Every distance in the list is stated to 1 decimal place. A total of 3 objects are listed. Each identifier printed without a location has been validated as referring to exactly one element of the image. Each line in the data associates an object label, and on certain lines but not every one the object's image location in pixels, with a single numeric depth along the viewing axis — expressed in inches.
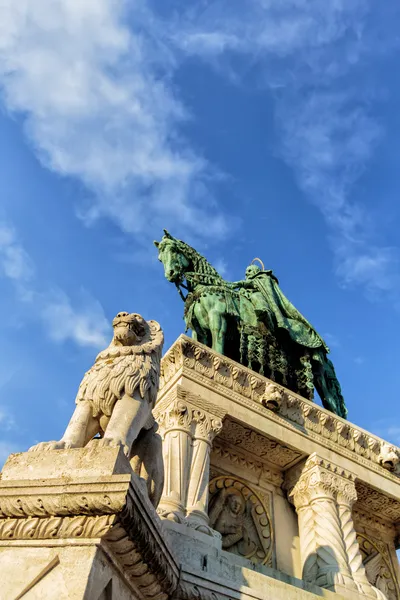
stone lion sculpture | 249.8
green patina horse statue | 546.3
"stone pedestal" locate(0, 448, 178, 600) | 180.1
